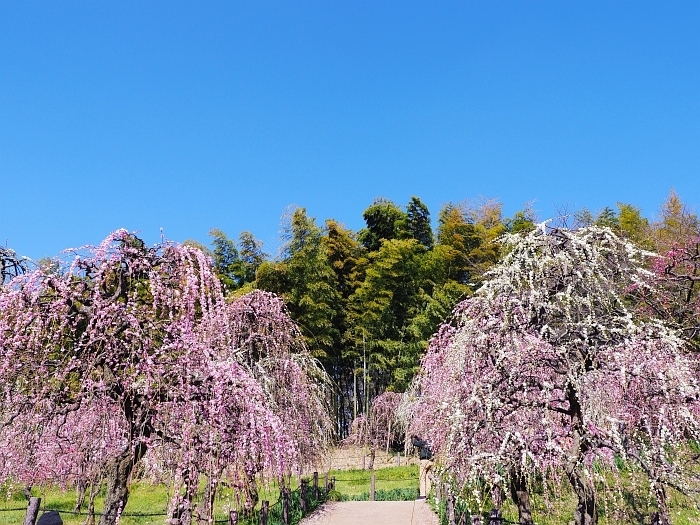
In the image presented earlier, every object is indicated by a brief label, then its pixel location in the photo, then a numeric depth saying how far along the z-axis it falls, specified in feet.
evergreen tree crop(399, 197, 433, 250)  79.56
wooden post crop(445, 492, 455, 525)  22.51
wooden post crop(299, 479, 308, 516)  32.53
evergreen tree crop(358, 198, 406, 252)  79.77
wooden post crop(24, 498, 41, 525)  17.58
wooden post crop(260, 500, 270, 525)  23.62
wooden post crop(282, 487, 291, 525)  27.43
